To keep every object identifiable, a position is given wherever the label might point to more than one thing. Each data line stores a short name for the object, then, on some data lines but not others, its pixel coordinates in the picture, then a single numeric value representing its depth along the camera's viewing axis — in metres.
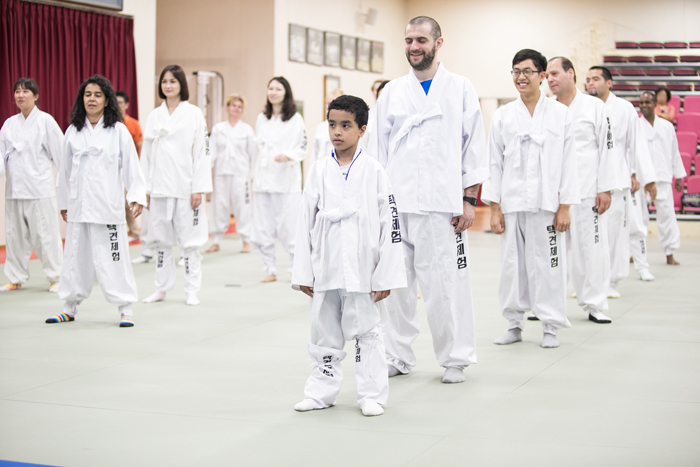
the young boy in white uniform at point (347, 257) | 3.23
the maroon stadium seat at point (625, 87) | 16.52
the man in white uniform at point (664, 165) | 8.80
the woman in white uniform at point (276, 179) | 7.51
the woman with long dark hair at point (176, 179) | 6.04
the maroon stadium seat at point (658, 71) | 16.41
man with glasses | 4.57
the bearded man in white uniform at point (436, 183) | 3.73
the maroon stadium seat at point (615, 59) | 16.70
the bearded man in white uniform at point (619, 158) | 6.09
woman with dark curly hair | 5.15
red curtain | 9.24
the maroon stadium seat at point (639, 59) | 16.67
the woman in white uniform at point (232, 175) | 9.85
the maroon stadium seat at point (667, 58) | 16.53
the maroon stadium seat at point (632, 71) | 16.45
